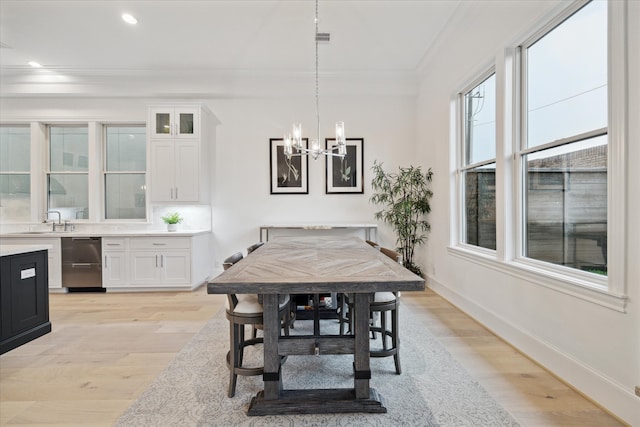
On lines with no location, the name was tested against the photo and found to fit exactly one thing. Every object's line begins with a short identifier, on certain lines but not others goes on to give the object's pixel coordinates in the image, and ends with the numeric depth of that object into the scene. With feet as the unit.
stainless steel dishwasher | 14.62
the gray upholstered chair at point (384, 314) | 7.10
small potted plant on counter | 15.65
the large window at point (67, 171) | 16.60
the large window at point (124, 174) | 16.74
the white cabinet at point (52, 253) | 14.48
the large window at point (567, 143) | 6.43
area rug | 5.78
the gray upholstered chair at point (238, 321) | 6.44
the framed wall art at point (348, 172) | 16.84
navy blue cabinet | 8.64
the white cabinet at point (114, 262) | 14.64
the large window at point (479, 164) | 10.41
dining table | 5.22
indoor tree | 15.25
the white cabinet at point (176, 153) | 15.37
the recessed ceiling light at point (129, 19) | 11.51
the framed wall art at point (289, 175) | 16.78
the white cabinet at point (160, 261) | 14.70
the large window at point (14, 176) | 16.35
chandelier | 8.23
